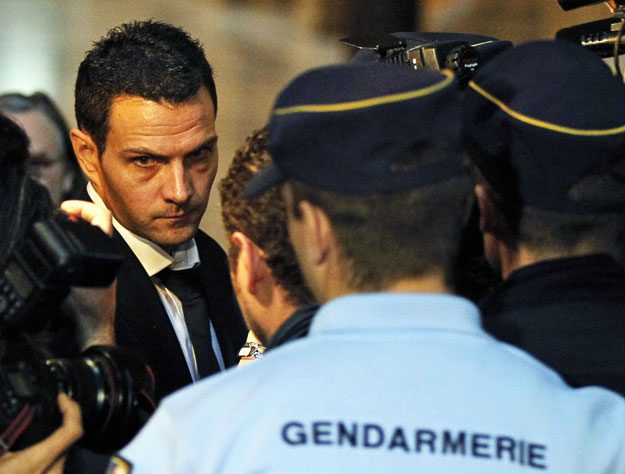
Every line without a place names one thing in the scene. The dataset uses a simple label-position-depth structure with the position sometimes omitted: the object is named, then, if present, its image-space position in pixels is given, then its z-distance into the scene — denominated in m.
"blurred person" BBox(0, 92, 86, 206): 5.36
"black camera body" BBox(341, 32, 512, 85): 4.46
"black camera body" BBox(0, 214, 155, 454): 4.16
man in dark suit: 4.61
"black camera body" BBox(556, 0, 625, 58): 4.46
